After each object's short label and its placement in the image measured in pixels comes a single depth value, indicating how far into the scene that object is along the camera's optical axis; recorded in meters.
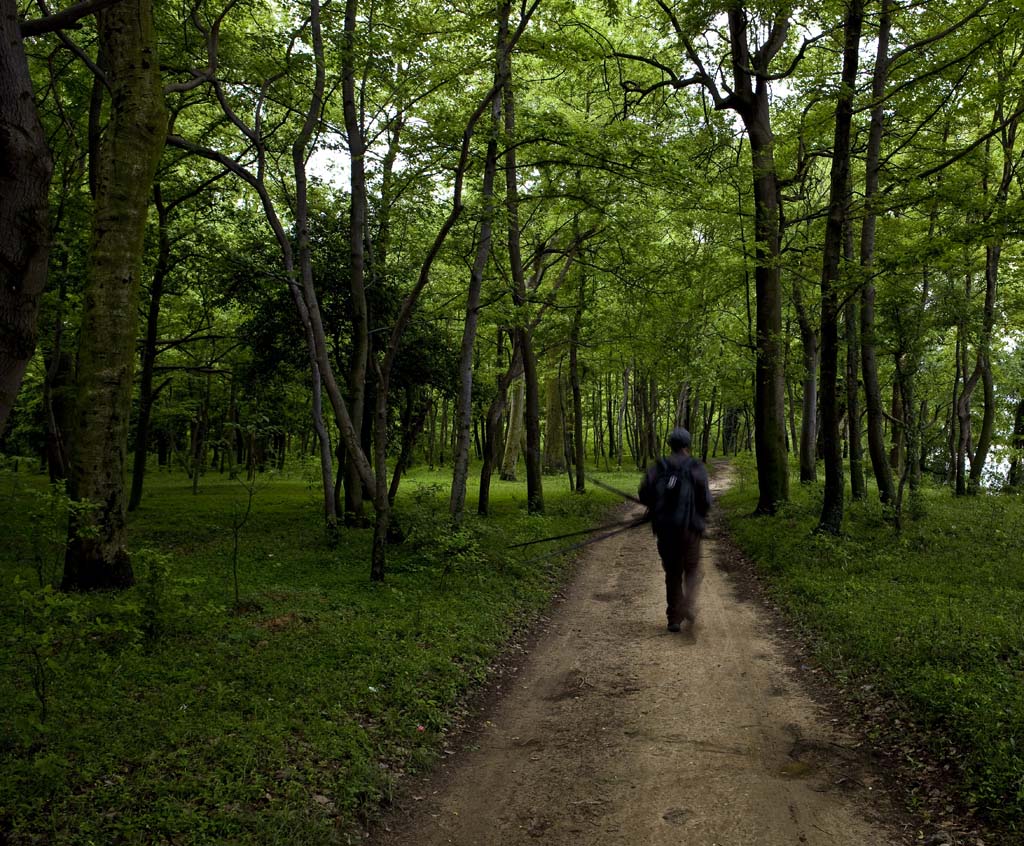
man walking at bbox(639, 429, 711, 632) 7.80
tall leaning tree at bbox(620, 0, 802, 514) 15.70
